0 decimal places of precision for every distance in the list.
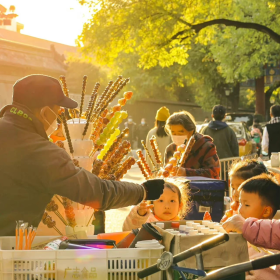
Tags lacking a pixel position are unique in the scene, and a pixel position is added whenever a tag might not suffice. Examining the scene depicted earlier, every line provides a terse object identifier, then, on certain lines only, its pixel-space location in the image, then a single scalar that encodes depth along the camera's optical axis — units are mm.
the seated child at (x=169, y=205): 4676
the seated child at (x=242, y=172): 5242
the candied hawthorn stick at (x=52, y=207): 3920
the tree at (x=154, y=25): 16609
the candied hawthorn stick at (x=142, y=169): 5160
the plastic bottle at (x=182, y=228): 3074
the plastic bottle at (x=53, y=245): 2855
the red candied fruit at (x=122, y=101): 4406
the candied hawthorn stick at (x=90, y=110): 4070
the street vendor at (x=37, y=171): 3135
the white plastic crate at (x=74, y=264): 2645
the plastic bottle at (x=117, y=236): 3371
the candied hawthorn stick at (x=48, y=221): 3889
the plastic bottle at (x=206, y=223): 3230
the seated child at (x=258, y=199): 3789
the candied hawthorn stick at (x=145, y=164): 5149
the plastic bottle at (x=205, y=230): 2987
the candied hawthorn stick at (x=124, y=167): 4258
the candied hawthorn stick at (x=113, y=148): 4309
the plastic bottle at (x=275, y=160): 8375
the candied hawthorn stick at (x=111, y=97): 4387
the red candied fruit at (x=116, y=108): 4375
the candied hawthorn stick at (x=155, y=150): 5594
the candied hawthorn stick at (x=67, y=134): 3979
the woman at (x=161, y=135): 9555
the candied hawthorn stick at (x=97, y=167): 4027
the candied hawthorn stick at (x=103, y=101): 4392
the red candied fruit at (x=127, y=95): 4428
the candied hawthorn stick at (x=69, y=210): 3902
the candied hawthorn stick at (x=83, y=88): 4285
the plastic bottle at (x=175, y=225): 3311
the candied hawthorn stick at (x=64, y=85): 4457
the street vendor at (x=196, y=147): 6207
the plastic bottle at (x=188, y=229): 3032
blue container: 5402
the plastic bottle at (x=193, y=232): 2945
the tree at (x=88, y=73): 54000
